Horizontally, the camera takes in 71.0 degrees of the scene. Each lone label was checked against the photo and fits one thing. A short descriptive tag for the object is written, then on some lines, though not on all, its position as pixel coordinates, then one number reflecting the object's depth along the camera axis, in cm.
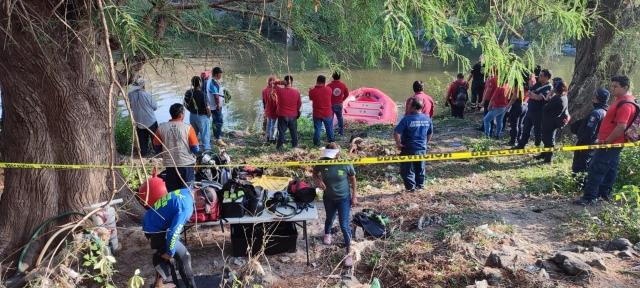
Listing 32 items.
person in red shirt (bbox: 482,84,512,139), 855
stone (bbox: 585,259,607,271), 392
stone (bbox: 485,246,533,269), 404
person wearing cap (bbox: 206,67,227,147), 859
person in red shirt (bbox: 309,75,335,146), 871
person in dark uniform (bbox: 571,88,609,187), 581
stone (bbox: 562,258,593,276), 381
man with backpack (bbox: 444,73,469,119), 1123
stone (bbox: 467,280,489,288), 373
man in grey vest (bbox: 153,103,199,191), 527
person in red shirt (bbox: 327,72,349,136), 959
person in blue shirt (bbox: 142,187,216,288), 384
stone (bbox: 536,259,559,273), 399
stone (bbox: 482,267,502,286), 387
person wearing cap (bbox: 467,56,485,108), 1132
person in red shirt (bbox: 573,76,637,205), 530
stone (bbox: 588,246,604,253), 435
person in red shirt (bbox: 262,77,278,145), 891
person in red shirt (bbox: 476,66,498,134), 936
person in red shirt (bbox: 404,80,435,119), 753
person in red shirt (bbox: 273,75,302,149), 825
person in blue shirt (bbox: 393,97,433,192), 616
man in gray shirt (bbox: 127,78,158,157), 743
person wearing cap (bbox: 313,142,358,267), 467
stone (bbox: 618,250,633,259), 413
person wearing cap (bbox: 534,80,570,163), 703
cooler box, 478
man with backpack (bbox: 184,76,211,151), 782
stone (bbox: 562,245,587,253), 440
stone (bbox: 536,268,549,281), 380
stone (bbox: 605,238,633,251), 433
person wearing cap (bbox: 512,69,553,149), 752
